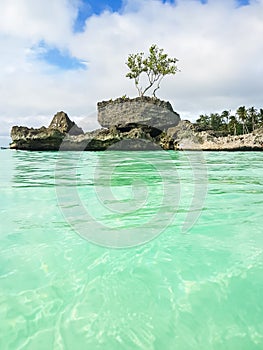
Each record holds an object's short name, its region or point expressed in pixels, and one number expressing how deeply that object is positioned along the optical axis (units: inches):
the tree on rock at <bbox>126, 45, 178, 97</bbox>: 894.4
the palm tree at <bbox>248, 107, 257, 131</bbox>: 1665.8
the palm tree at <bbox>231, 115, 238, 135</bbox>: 1695.4
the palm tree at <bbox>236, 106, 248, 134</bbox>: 1614.2
